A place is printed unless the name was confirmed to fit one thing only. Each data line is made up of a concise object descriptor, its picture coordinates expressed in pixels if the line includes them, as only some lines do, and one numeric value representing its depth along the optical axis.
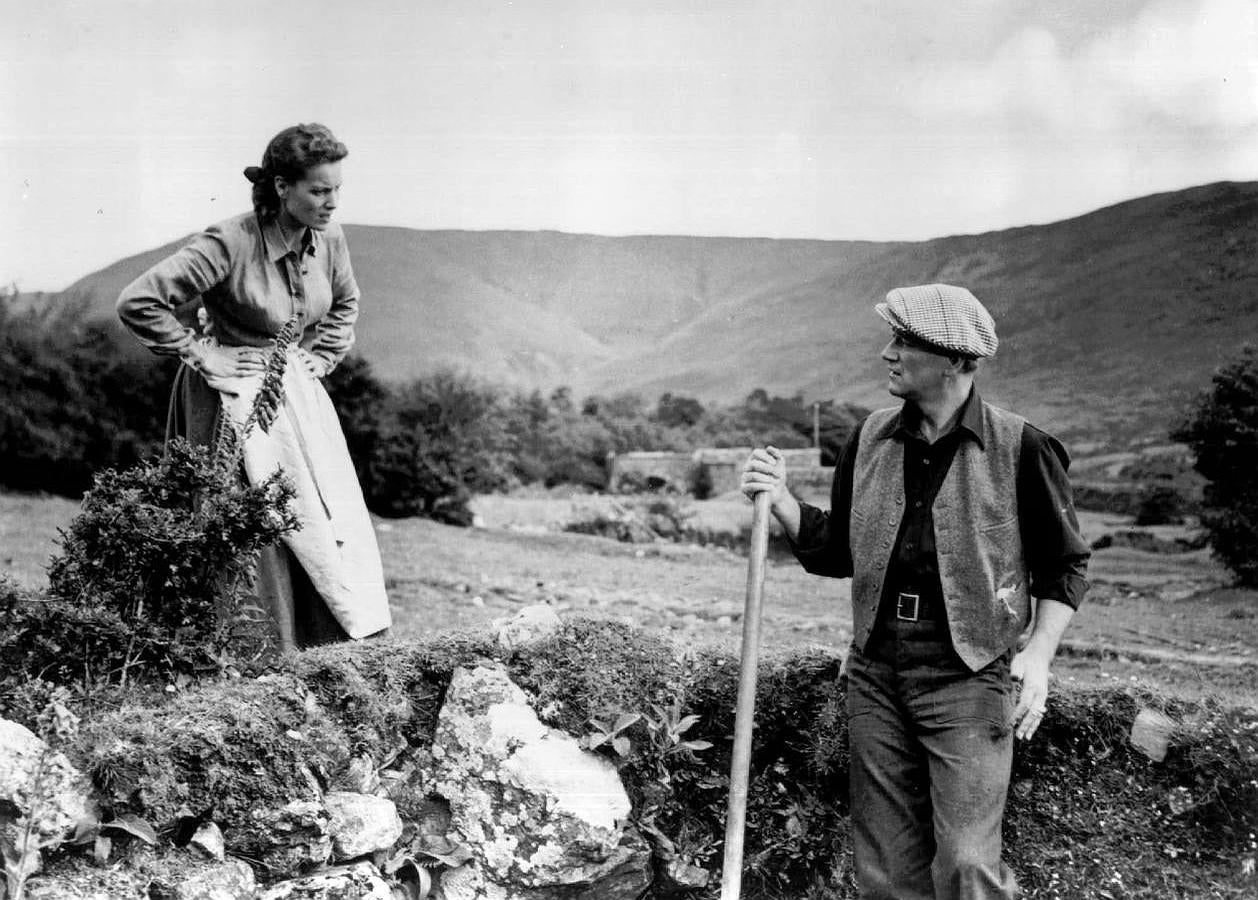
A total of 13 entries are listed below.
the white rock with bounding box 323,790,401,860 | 2.98
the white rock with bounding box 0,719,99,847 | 2.52
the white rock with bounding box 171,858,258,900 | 2.69
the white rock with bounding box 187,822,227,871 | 2.75
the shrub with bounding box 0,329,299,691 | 3.13
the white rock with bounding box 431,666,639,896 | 3.21
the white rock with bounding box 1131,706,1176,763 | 3.40
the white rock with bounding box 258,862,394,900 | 2.84
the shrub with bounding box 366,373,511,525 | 14.49
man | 2.86
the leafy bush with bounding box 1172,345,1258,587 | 10.74
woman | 3.84
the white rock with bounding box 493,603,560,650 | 3.56
